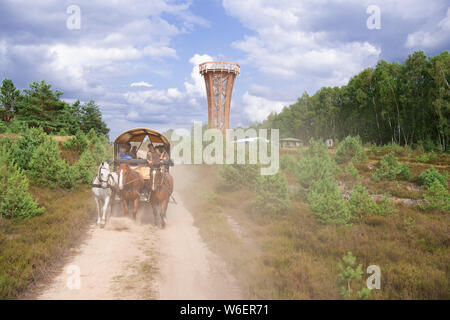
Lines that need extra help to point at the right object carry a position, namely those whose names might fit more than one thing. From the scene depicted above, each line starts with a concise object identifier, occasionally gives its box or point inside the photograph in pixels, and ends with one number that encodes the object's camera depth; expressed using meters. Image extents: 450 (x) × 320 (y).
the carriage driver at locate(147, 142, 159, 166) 11.70
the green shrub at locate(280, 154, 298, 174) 25.70
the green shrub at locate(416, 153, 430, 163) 32.40
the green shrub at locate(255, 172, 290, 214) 12.29
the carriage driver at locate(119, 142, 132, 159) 12.59
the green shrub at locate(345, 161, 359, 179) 20.81
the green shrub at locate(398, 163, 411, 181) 22.72
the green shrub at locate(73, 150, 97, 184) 15.76
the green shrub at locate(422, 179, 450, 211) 13.71
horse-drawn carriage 10.75
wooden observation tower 43.52
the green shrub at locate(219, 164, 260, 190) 18.08
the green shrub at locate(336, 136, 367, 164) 28.91
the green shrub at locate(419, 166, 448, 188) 19.59
